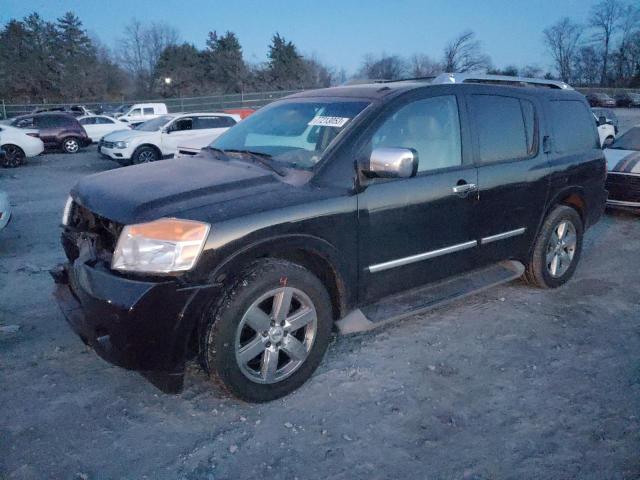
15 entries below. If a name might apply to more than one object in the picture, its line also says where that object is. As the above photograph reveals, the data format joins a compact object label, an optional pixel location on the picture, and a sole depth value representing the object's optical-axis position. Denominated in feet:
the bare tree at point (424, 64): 153.97
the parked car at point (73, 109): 106.85
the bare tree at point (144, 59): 245.86
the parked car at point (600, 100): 152.76
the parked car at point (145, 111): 94.49
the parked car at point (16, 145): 51.04
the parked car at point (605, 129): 56.85
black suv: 8.80
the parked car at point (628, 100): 163.71
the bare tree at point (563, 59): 270.67
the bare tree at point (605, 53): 253.03
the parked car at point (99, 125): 73.26
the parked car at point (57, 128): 63.87
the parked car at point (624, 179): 25.22
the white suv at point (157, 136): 46.65
